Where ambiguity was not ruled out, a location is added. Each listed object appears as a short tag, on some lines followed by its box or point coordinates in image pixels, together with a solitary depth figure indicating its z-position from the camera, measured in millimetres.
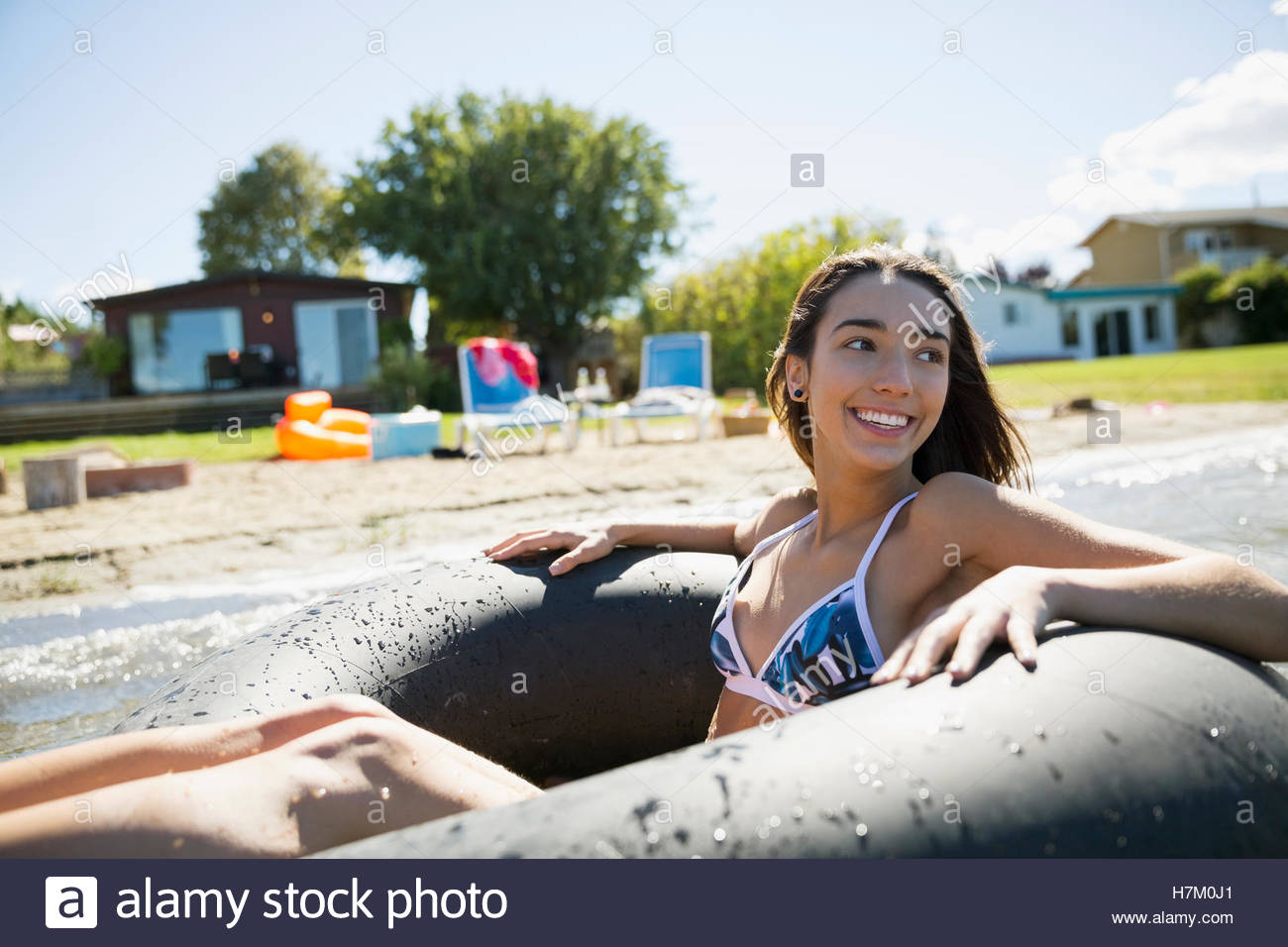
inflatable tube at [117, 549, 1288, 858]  1135
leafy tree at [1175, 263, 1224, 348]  33938
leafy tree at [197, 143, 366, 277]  38438
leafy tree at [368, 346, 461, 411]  17781
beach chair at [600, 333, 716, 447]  12156
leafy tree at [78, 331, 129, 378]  20078
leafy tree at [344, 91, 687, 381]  25062
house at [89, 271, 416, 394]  20828
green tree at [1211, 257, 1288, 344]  30859
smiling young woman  1434
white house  35281
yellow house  41775
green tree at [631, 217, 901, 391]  21469
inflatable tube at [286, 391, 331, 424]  11938
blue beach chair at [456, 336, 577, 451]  10594
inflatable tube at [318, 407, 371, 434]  12242
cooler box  10891
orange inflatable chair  11133
